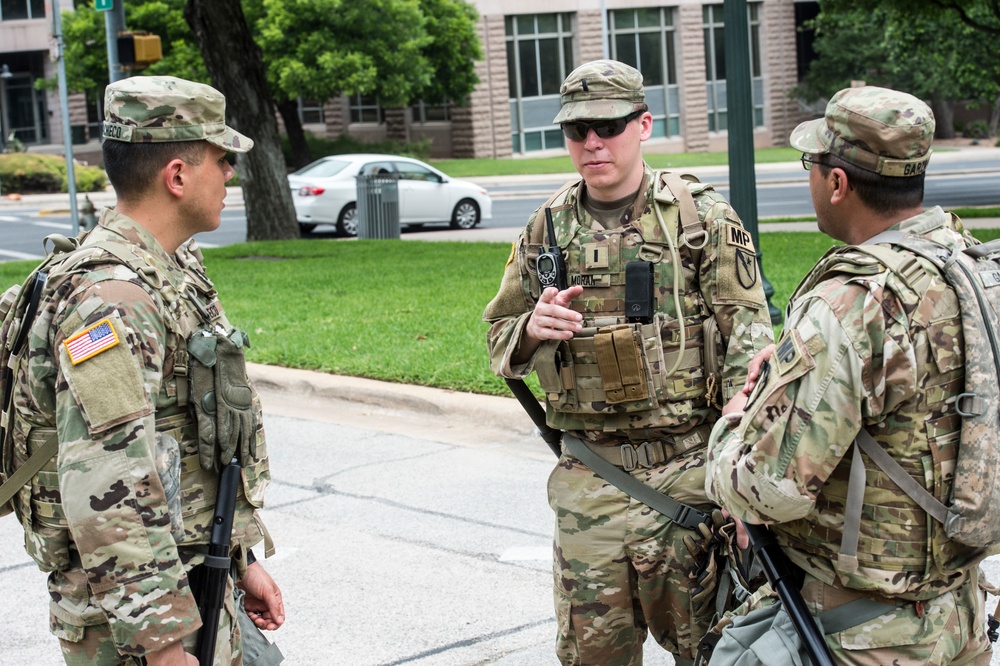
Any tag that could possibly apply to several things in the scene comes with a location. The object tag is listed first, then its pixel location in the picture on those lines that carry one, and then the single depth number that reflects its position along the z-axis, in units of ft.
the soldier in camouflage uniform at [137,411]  8.35
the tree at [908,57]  98.90
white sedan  70.54
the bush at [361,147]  135.03
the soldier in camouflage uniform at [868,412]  8.23
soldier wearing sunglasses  11.53
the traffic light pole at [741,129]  30.78
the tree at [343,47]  114.32
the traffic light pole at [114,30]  43.73
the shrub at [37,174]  114.21
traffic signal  43.50
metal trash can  63.16
